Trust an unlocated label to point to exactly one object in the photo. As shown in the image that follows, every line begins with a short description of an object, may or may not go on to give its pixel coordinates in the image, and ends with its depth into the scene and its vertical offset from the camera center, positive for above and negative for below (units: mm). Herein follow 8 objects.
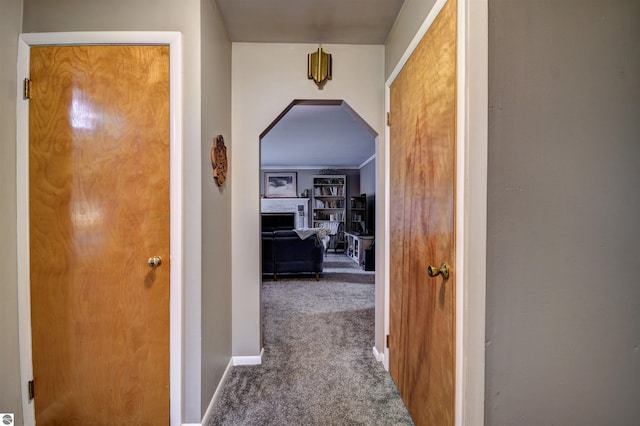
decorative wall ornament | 1668 +297
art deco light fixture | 2070 +1037
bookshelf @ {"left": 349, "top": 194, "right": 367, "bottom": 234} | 7646 -136
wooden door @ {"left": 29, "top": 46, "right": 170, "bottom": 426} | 1402 -130
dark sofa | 4707 -738
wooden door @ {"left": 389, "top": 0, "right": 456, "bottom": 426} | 1136 -65
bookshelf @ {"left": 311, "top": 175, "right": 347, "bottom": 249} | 8367 +262
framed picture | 8336 +697
